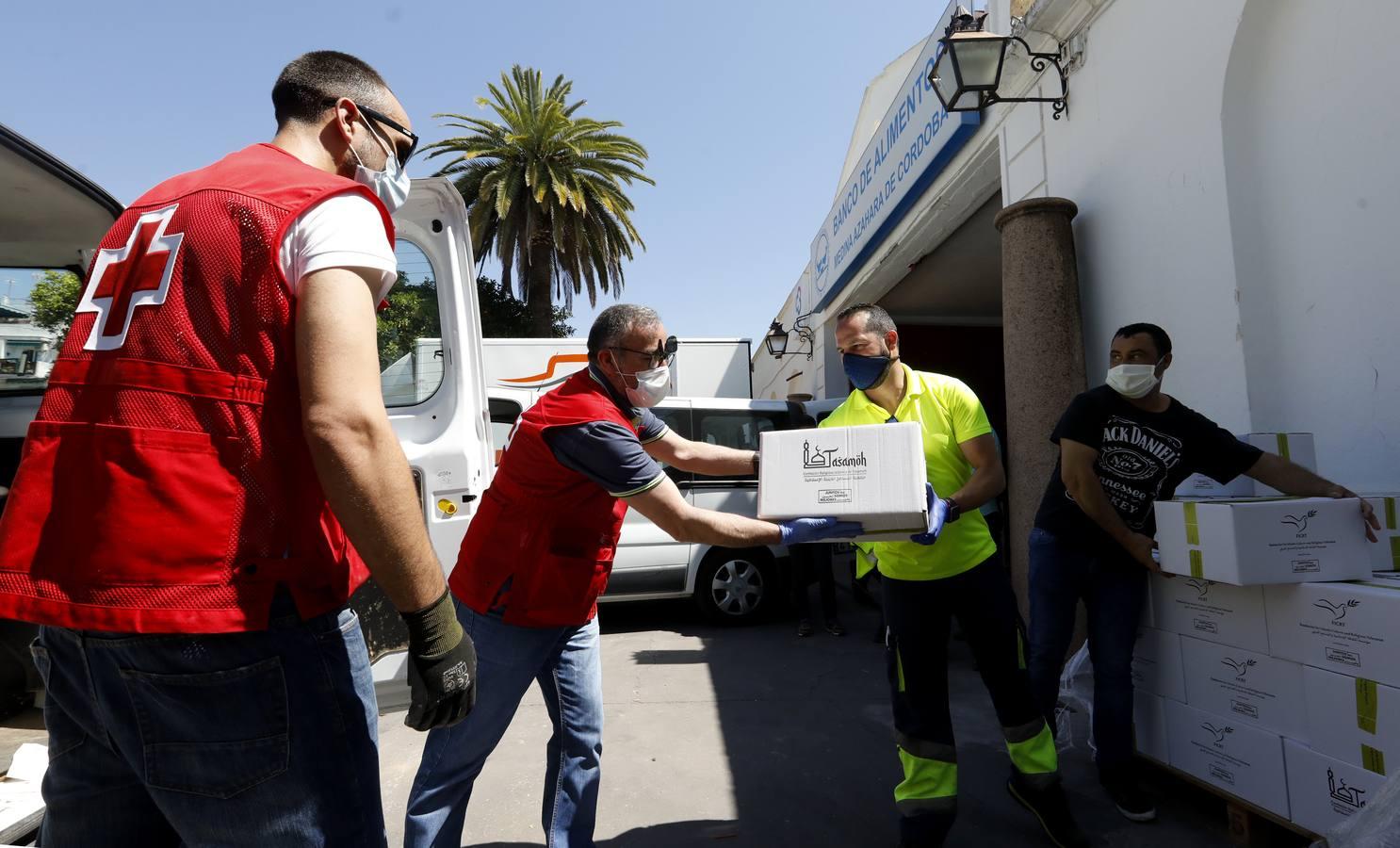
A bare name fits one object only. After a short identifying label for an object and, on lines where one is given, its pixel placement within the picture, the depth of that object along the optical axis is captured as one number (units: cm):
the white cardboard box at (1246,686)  251
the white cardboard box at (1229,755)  257
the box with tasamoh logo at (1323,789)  228
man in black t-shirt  302
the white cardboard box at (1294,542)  246
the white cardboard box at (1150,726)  306
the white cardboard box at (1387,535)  263
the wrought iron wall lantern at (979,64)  495
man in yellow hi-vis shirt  270
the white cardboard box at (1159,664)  298
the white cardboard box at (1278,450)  306
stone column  445
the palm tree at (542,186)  1733
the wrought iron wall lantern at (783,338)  1342
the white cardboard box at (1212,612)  263
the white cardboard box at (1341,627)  219
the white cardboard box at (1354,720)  218
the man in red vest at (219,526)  111
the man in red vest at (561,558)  216
